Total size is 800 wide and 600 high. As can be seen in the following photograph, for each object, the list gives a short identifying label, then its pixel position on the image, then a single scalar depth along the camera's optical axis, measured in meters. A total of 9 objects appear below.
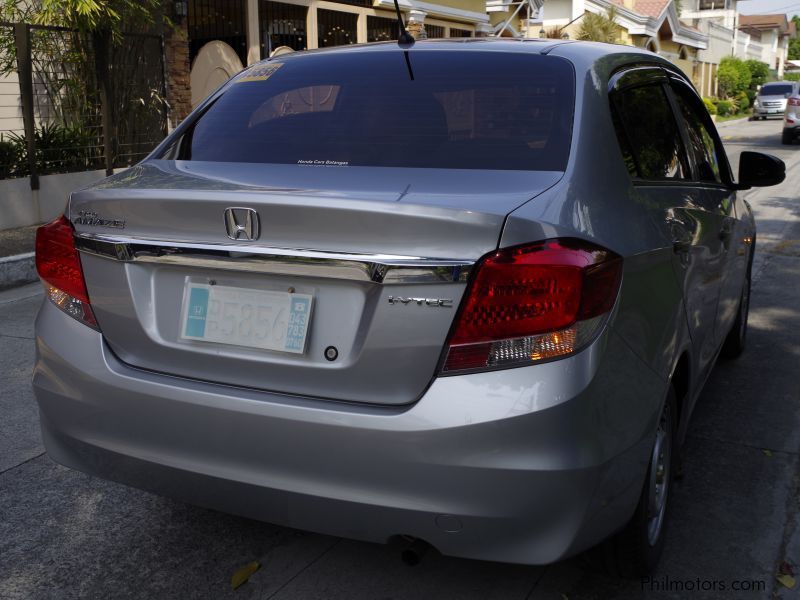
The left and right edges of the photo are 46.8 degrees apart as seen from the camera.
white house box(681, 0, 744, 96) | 57.03
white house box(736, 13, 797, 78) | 84.50
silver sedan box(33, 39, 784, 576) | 2.15
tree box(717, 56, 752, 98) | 55.53
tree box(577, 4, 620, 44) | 36.56
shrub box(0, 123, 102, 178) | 9.98
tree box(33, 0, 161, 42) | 10.16
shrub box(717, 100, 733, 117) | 45.73
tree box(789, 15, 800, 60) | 112.62
